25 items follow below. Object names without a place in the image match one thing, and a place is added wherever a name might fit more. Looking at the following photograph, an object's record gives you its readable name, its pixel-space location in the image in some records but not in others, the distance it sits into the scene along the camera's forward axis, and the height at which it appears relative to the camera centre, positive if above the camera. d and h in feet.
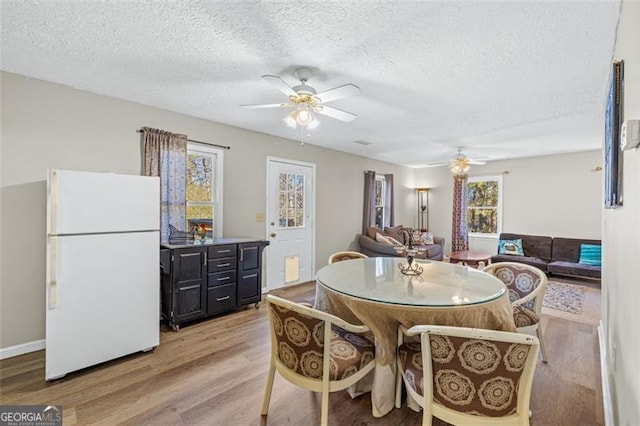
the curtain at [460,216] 23.13 -0.17
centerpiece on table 7.84 -1.56
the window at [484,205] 22.33 +0.73
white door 15.33 -0.59
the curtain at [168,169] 10.78 +1.59
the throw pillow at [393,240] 19.71 -1.91
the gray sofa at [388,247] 18.63 -2.35
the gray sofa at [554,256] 16.53 -2.73
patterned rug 12.72 -4.05
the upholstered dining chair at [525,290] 7.59 -2.22
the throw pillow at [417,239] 20.91 -1.92
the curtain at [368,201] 20.61 +0.84
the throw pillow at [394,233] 21.51 -1.52
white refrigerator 7.17 -1.62
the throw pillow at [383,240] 19.18 -1.84
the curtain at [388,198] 22.77 +1.19
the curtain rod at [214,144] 12.18 +2.98
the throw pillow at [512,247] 19.60 -2.32
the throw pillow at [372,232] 20.03 -1.37
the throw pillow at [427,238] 21.36 -1.91
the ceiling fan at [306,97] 7.48 +3.21
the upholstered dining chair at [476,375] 4.10 -2.44
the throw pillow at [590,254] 16.87 -2.34
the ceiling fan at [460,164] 17.49 +3.05
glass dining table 5.48 -1.84
